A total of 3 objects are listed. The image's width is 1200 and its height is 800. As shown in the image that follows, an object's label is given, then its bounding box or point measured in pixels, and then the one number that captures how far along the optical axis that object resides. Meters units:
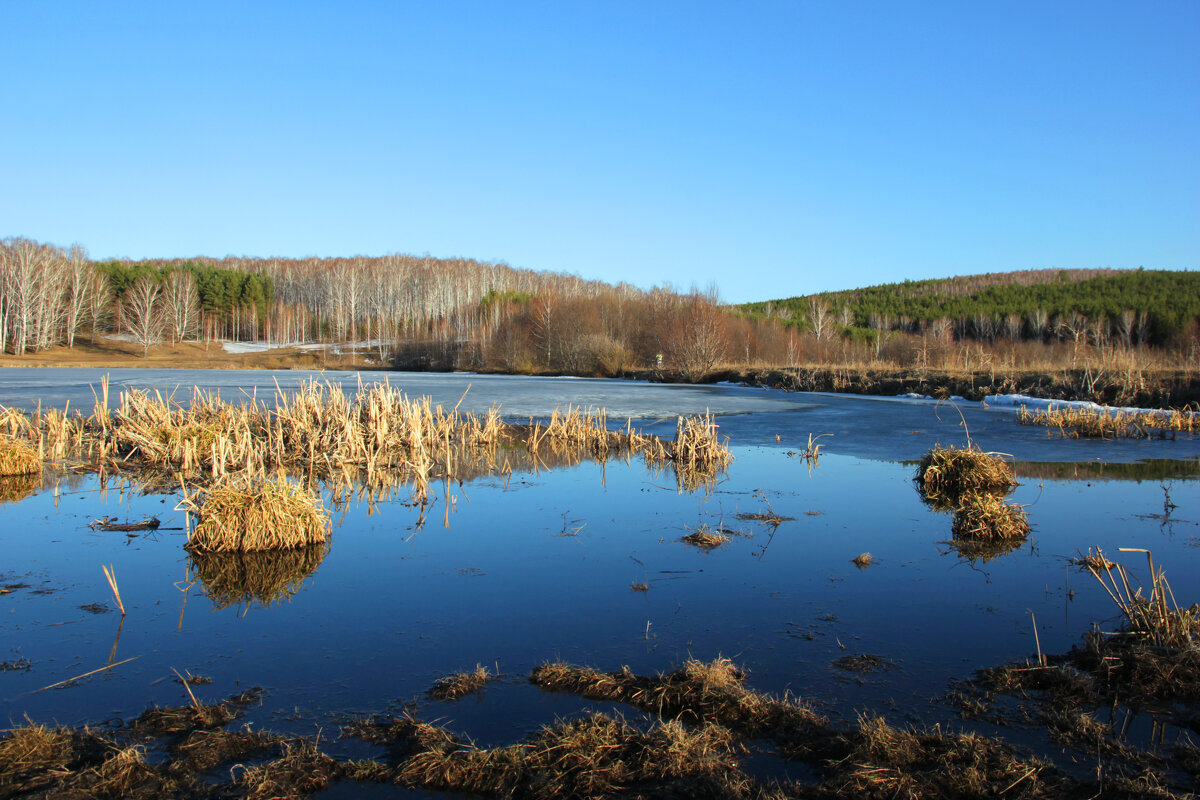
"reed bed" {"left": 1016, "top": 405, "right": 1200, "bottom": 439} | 14.49
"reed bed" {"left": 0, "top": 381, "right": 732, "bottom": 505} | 10.31
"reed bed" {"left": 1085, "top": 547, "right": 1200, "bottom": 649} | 4.10
